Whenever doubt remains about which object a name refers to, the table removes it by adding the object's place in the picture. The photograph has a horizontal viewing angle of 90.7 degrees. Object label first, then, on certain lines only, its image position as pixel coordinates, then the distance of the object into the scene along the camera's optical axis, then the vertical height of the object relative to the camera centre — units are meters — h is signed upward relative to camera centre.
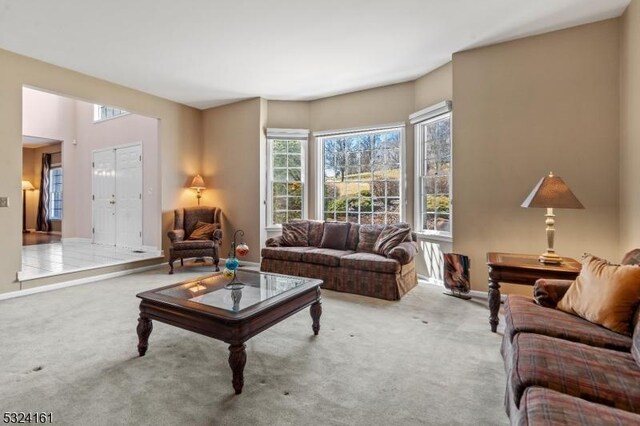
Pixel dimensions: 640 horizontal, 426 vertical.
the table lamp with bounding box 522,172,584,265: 2.61 +0.10
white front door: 6.54 +0.26
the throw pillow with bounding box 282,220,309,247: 4.73 -0.38
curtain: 9.24 +0.28
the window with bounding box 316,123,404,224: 4.85 +0.56
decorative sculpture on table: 2.52 -0.46
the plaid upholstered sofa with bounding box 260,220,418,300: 3.66 -0.67
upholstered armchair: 4.93 -0.42
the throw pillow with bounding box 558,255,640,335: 1.66 -0.48
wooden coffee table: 1.85 -0.64
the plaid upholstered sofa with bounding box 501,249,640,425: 1.08 -0.68
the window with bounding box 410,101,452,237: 4.19 +0.56
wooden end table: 2.48 -0.51
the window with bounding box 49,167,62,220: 9.08 +0.45
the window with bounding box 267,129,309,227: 5.56 +0.51
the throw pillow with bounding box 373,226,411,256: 3.97 -0.38
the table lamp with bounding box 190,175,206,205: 5.77 +0.47
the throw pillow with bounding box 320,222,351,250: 4.52 -0.39
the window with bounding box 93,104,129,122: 7.02 +2.17
